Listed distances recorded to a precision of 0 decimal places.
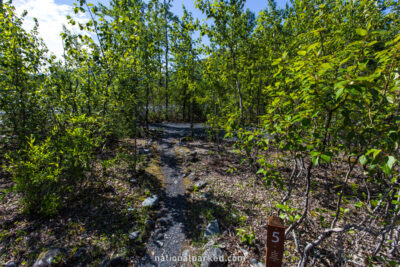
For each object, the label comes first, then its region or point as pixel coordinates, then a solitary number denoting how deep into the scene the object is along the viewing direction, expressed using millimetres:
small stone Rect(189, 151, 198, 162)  8850
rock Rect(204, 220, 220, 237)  4188
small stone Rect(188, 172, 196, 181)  7081
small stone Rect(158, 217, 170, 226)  4719
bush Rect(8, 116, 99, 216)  4094
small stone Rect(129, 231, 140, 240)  4148
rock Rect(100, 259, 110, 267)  3466
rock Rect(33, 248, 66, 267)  3275
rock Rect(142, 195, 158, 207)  5355
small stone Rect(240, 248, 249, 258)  3574
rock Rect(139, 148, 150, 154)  9409
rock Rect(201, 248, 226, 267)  3425
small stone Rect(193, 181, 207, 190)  6416
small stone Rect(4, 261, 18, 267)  3302
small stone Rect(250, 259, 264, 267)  3351
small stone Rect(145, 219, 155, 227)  4579
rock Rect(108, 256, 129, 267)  3519
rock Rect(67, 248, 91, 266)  3441
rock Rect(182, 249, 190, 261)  3725
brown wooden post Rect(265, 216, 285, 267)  2107
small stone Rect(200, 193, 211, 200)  5721
